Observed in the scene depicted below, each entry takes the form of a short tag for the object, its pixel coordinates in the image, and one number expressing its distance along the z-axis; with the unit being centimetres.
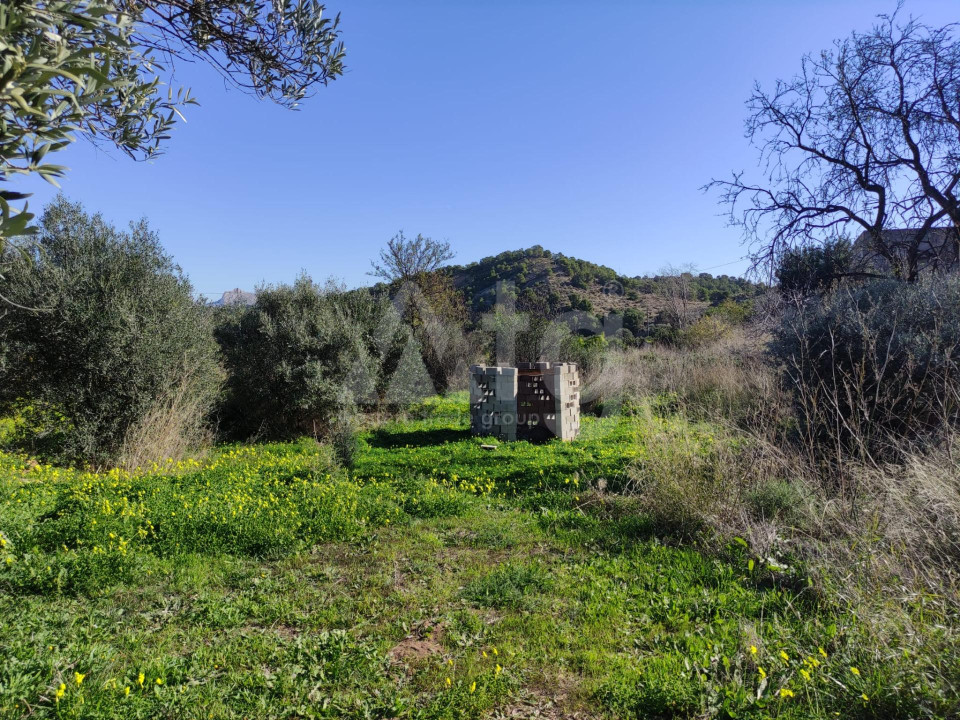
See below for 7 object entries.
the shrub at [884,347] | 534
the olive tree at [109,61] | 135
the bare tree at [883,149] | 638
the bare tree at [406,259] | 1933
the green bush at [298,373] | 1069
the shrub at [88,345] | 766
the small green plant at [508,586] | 358
